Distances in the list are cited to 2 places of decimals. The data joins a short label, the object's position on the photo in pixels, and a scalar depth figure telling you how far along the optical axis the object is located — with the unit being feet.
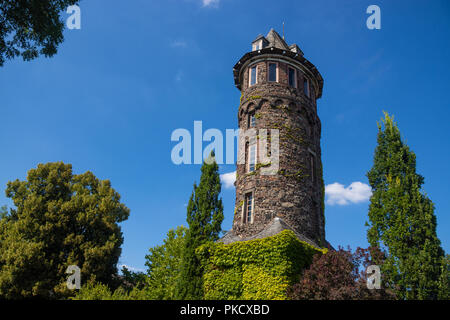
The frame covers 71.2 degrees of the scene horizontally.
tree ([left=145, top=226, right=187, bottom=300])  78.38
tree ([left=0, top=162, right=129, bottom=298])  70.27
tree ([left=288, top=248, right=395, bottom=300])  42.11
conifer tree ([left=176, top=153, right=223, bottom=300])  51.60
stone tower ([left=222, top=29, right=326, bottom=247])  61.16
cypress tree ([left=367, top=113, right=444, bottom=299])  42.55
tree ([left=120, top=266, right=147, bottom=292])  89.92
